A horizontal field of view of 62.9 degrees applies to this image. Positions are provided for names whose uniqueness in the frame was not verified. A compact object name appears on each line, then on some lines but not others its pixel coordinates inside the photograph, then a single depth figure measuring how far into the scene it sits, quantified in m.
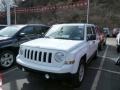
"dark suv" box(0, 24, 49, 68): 3.47
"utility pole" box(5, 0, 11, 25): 8.21
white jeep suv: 2.42
